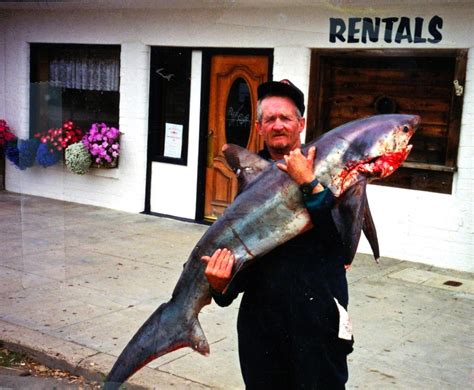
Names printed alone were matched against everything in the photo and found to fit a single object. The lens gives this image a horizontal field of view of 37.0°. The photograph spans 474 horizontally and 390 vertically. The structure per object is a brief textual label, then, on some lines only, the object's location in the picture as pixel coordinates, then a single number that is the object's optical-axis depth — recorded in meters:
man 2.16
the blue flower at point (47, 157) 9.21
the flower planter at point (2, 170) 9.66
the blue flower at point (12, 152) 9.39
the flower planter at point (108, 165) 8.82
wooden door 7.55
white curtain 9.01
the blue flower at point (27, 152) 9.30
